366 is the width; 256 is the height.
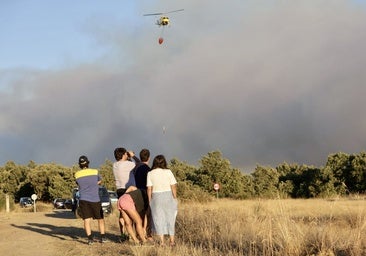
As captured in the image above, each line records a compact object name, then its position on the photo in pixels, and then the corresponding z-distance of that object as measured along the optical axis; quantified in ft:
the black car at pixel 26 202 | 198.59
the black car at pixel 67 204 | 160.86
